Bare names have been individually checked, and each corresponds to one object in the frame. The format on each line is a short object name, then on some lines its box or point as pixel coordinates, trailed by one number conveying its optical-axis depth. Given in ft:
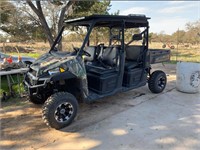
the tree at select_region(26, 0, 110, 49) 26.76
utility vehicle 8.01
